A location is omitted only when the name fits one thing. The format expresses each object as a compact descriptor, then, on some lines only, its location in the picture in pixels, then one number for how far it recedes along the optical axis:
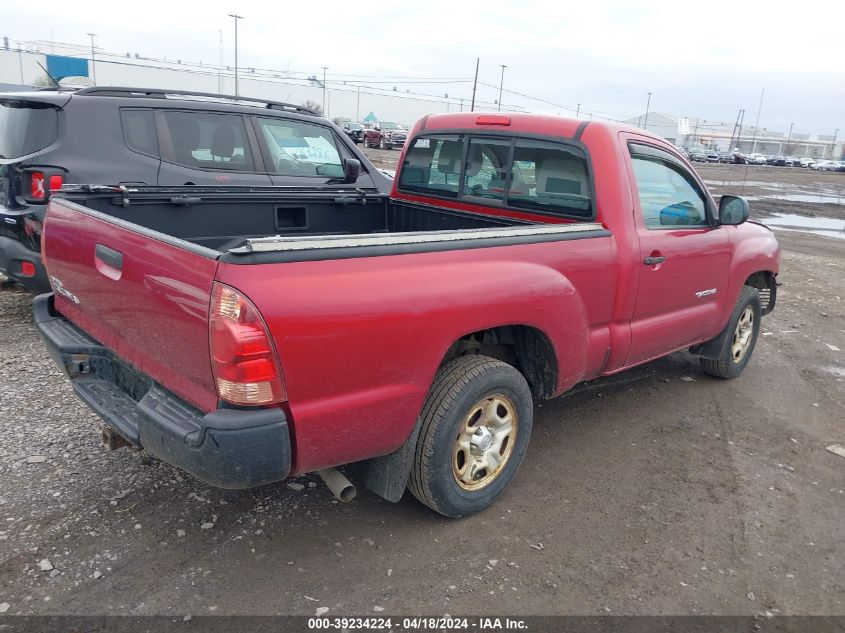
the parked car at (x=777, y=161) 72.50
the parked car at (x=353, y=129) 41.90
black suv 5.06
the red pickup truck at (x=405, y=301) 2.31
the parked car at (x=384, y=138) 41.34
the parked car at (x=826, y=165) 69.38
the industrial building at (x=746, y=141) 108.06
